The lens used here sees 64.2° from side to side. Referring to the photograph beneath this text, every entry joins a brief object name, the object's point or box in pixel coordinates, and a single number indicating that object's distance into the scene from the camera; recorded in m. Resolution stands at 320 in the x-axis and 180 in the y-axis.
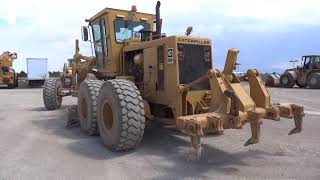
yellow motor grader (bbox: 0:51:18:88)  19.95
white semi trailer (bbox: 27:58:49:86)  21.54
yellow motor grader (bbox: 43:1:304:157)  3.78
